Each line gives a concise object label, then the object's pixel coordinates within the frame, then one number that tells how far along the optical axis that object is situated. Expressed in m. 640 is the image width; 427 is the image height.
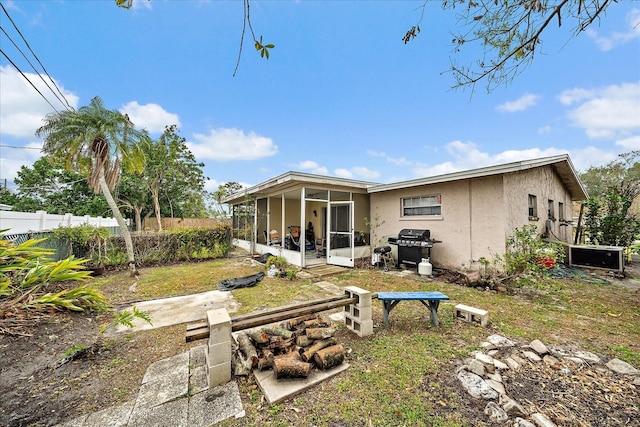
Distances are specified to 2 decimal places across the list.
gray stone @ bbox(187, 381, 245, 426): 1.67
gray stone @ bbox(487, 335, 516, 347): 2.60
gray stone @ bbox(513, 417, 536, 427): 1.54
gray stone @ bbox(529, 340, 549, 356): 2.42
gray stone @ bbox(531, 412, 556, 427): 1.53
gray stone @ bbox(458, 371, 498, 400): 1.84
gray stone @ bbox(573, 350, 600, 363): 2.33
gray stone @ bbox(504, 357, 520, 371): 2.21
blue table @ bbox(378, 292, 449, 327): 2.99
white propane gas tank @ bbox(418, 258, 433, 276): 5.96
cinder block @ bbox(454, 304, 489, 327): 3.10
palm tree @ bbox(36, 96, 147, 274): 5.90
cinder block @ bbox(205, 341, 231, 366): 1.99
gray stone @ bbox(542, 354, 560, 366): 2.27
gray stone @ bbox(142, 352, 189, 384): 2.17
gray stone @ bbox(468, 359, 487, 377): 2.09
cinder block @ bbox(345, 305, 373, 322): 2.85
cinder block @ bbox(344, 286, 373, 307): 2.84
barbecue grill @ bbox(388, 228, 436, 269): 6.36
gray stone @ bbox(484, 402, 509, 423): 1.61
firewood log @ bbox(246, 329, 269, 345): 2.38
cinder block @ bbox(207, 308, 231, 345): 1.99
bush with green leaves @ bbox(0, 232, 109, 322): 3.04
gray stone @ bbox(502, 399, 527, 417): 1.63
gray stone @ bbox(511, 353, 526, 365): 2.29
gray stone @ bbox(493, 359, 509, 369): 2.20
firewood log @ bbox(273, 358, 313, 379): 2.02
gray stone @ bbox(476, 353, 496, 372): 2.17
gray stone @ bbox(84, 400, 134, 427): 1.63
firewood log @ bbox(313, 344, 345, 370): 2.18
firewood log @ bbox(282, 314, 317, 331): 2.78
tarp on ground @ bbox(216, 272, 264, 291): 5.10
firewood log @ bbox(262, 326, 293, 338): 2.51
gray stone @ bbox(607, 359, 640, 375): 2.12
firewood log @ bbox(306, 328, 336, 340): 2.44
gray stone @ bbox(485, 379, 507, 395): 1.89
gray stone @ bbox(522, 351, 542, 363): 2.33
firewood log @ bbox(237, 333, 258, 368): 2.21
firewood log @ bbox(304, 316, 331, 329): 2.70
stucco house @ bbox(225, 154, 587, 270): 5.63
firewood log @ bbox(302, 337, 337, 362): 2.24
